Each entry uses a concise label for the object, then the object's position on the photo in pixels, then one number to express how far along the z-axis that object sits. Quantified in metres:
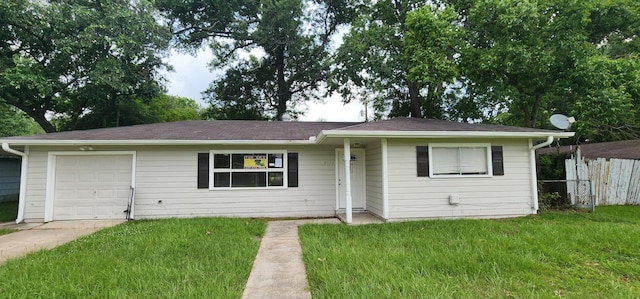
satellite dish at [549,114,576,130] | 8.34
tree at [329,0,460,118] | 13.59
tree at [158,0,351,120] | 15.53
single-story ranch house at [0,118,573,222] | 7.45
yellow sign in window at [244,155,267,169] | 8.24
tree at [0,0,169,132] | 11.40
